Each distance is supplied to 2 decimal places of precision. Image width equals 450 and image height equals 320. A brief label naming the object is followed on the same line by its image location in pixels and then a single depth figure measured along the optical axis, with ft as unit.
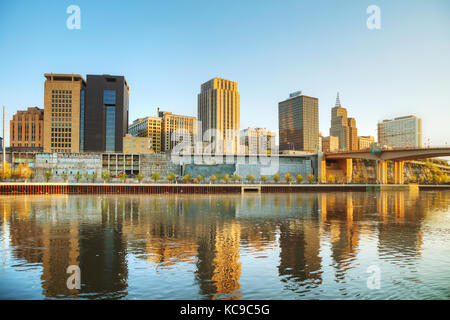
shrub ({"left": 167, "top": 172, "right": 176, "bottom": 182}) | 443.73
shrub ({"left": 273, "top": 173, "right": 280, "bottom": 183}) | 489.75
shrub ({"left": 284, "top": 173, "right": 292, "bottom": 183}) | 480.89
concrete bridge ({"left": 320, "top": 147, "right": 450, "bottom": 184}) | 410.31
